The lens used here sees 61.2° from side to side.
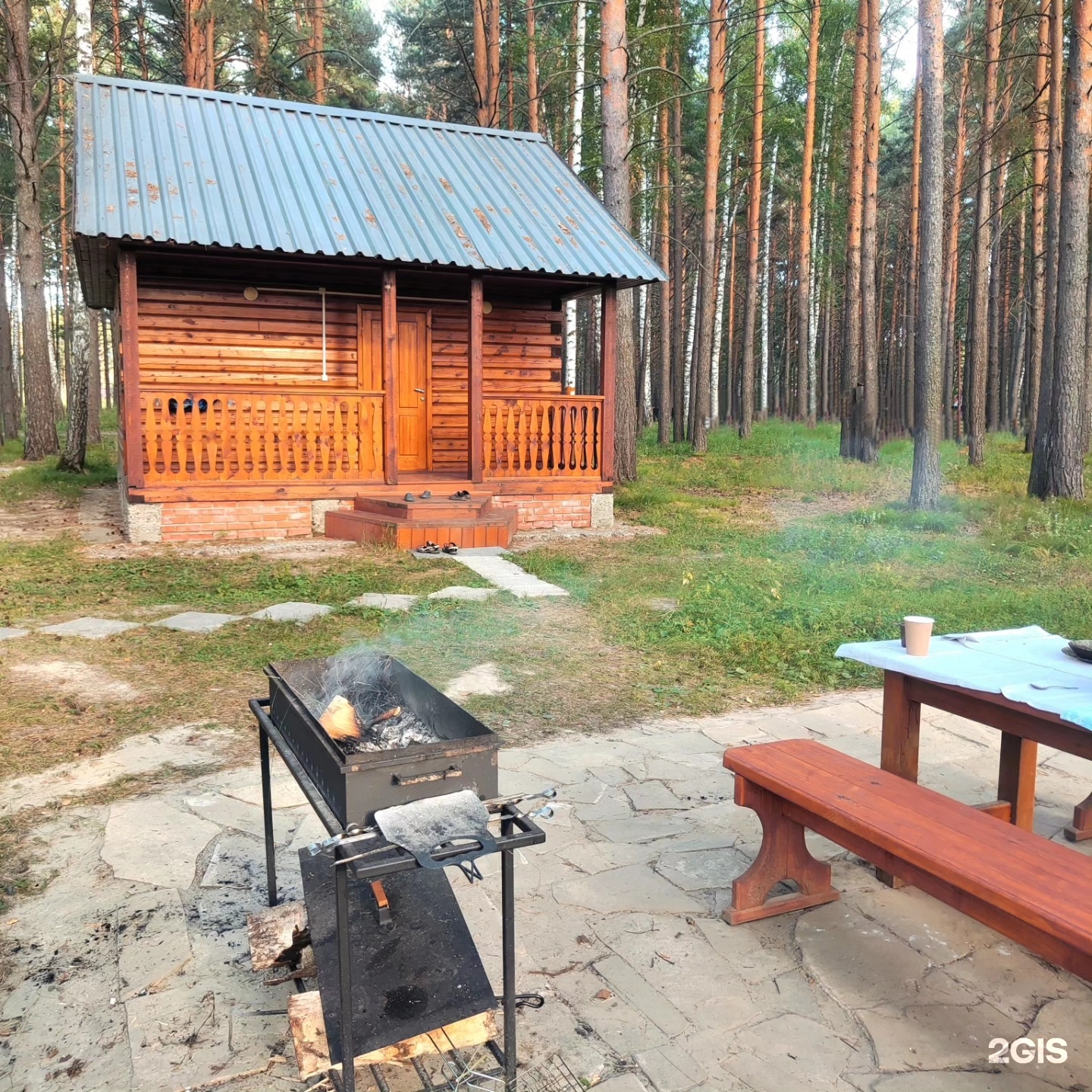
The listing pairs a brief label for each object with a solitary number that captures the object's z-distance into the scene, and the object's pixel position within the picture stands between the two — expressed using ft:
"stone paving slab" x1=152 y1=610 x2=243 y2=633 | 20.85
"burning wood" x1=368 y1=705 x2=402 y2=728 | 8.91
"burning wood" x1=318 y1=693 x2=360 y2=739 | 8.37
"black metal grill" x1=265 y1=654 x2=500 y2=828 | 7.05
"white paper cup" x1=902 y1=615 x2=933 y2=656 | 10.64
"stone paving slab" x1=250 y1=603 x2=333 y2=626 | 21.67
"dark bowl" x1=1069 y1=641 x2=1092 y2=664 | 10.07
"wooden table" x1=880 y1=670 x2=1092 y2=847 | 10.76
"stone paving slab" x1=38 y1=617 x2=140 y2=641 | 20.35
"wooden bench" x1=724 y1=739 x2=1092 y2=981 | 6.75
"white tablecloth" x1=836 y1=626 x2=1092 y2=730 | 8.92
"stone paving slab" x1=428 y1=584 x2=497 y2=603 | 24.11
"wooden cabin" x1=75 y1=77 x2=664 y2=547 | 31.94
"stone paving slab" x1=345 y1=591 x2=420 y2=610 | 22.98
